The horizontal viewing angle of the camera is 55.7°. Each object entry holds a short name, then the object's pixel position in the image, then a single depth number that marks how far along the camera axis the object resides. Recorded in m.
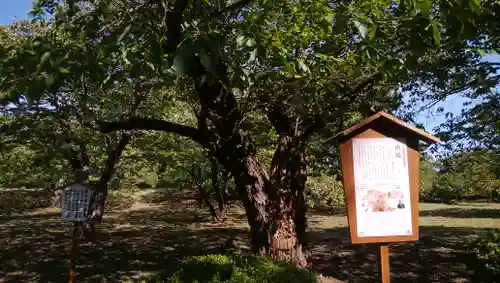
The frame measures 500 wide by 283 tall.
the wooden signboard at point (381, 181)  4.60
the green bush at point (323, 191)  16.62
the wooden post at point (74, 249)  6.89
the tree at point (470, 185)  24.67
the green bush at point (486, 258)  6.44
